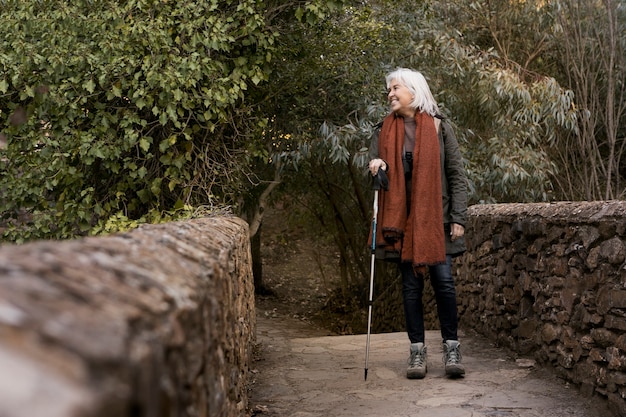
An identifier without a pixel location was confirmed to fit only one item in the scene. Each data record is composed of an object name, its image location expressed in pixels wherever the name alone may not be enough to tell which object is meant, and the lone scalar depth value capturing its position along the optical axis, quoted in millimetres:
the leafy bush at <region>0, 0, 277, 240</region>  7324
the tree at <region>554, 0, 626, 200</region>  13375
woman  5609
